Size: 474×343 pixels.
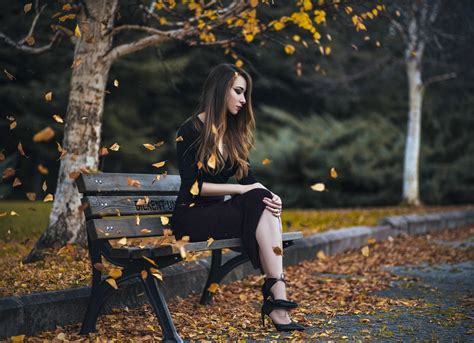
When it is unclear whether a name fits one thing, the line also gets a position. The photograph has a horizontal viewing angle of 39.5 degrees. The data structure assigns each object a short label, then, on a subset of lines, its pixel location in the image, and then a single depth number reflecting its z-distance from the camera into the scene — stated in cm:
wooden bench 338
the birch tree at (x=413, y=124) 1357
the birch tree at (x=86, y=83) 552
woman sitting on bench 371
